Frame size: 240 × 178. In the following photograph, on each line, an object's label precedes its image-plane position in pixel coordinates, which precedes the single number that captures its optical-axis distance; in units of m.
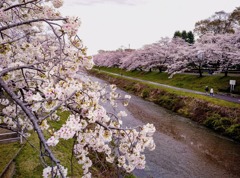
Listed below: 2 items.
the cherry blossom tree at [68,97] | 3.34
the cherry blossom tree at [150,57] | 49.07
